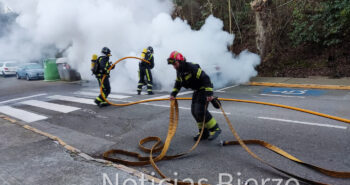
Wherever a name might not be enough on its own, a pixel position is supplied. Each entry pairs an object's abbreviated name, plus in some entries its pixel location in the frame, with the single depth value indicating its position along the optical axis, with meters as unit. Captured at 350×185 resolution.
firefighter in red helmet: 4.17
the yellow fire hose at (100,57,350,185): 3.04
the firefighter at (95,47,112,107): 7.61
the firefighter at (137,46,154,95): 9.23
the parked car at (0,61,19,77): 23.31
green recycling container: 17.54
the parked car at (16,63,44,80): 18.95
